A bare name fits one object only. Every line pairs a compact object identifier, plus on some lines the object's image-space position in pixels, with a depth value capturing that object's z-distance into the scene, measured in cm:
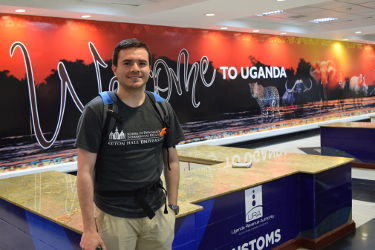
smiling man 177
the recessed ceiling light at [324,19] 992
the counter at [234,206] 271
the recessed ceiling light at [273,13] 872
